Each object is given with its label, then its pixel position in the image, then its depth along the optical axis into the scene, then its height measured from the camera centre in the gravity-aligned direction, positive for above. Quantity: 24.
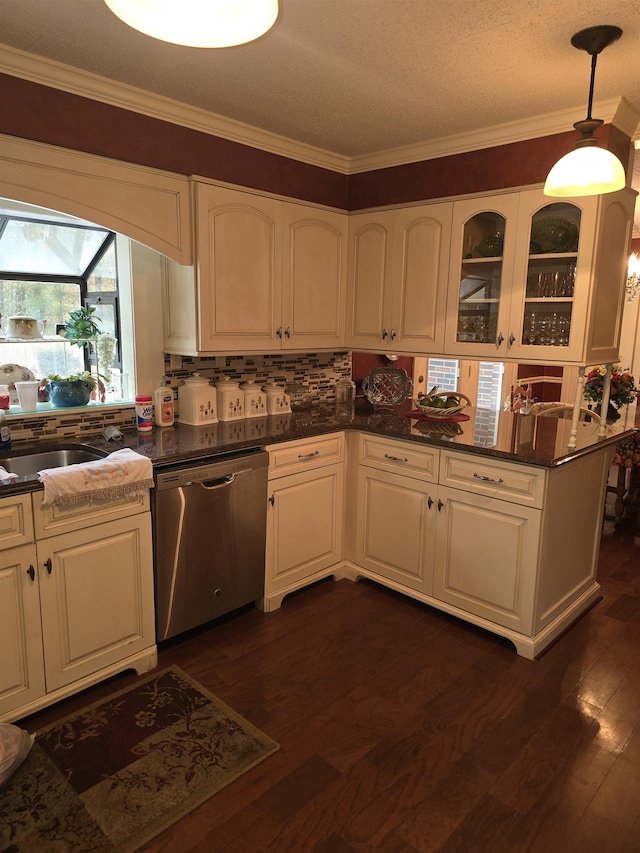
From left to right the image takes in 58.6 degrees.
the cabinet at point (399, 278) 3.13 +0.34
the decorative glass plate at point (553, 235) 2.64 +0.50
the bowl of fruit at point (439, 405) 3.10 -0.36
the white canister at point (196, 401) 2.92 -0.34
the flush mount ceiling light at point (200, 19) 1.00 +0.56
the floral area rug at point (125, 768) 1.66 -1.42
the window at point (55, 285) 2.64 +0.22
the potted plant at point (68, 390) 2.64 -0.27
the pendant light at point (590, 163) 1.86 +0.59
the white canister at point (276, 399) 3.26 -0.36
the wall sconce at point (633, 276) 5.11 +0.61
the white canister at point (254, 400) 3.14 -0.36
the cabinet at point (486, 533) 2.50 -0.92
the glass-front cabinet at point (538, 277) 2.62 +0.31
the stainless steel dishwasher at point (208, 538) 2.38 -0.90
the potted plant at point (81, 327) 2.82 +0.02
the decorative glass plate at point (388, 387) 3.50 -0.30
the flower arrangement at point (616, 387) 3.81 -0.30
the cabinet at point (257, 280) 2.78 +0.29
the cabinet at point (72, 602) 1.98 -1.00
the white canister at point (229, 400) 3.03 -0.34
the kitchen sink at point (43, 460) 2.36 -0.55
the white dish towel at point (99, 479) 1.98 -0.53
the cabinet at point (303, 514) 2.84 -0.92
